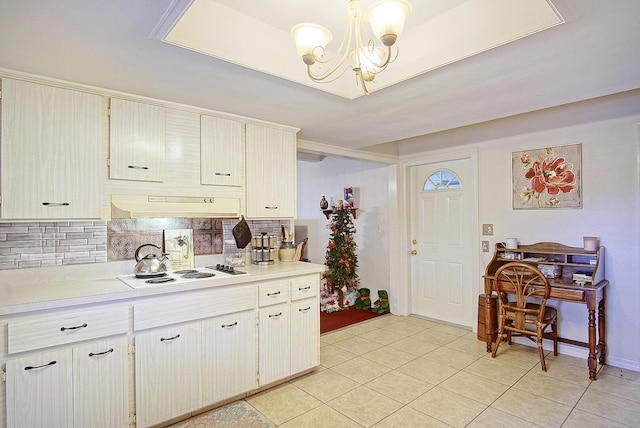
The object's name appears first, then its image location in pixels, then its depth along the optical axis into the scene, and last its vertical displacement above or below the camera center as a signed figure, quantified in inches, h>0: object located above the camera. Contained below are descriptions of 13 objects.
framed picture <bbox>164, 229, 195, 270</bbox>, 109.8 -9.3
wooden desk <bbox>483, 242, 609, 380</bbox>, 113.6 -23.9
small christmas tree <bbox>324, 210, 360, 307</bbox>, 196.1 -22.0
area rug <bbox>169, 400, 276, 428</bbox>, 88.9 -52.8
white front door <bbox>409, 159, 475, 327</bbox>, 165.9 -12.5
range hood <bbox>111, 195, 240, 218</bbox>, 92.8 +3.8
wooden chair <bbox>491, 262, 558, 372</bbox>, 121.2 -33.9
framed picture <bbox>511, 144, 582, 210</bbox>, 130.8 +14.7
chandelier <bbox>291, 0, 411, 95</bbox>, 53.7 +30.6
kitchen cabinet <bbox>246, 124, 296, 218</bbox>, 117.6 +16.2
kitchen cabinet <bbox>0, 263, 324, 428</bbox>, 71.4 -32.0
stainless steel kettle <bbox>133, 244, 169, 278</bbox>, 96.2 -13.2
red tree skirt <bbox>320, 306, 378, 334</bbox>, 170.7 -53.3
